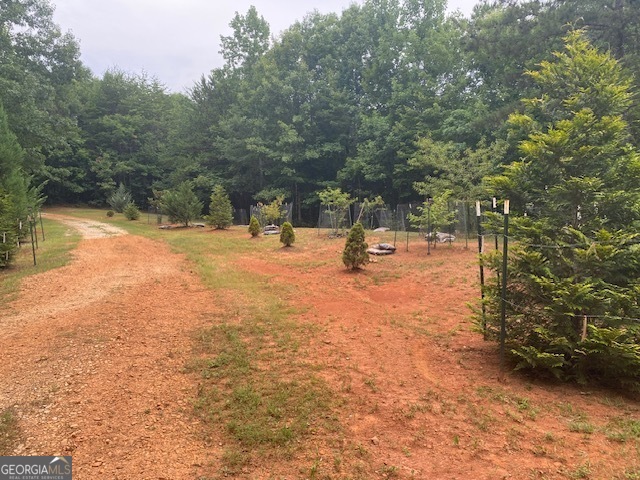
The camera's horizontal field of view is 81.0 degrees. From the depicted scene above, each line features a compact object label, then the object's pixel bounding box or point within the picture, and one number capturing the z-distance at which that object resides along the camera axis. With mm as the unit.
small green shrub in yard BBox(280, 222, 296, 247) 14047
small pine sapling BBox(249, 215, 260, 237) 17078
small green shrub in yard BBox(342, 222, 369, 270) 10195
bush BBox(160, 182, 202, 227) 22219
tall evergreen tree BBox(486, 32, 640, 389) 4105
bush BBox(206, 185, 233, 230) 20250
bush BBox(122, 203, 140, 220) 26594
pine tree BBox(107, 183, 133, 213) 30203
